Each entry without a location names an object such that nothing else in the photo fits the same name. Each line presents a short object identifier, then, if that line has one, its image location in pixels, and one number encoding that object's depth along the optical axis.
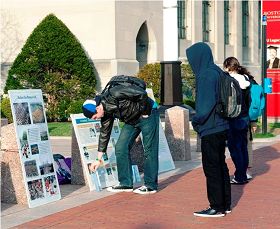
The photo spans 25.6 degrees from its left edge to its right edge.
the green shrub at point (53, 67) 26.69
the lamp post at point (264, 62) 18.47
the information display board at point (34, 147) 8.16
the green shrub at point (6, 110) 23.16
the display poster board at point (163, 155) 11.43
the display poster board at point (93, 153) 9.34
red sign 22.31
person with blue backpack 9.84
